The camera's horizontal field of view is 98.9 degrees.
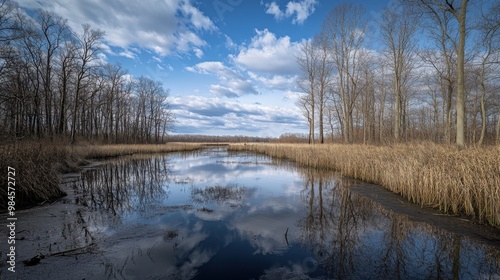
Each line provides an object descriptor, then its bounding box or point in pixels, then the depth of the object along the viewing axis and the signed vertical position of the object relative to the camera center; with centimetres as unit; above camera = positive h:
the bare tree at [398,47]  1916 +870
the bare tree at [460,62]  1041 +400
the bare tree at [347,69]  2180 +760
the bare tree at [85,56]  2302 +897
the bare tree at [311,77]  2629 +790
